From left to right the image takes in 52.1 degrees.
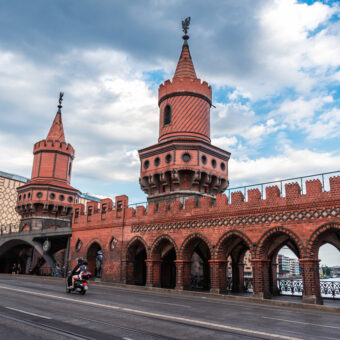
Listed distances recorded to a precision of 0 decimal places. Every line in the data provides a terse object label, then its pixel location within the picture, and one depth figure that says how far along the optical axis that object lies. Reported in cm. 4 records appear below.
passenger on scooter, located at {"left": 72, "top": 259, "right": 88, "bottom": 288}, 1557
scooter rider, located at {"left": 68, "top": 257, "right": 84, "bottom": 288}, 1564
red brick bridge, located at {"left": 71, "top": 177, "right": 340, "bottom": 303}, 1816
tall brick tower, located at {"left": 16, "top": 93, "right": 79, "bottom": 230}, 4216
